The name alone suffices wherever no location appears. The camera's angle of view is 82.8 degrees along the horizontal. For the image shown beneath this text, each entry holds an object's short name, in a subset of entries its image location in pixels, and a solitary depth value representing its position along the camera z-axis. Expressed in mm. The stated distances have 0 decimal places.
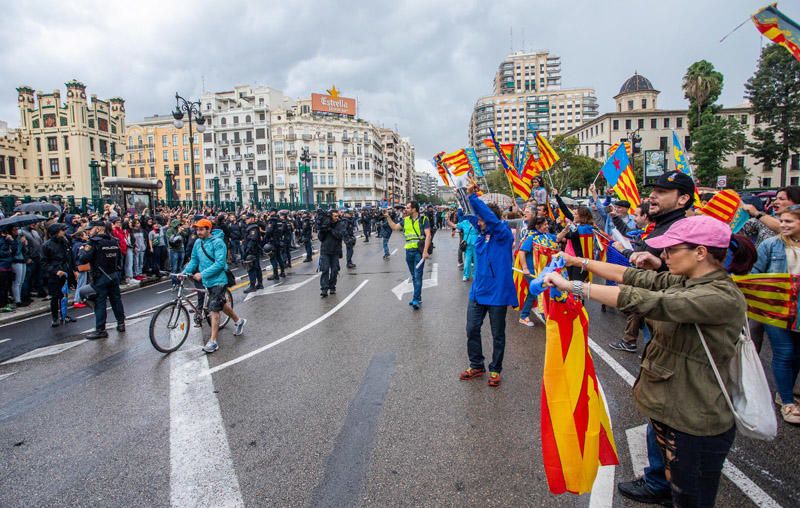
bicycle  6426
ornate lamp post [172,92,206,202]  19562
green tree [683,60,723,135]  49125
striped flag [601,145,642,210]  6746
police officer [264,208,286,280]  13375
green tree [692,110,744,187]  42531
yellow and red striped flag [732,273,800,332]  3633
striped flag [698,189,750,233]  3811
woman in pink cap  2119
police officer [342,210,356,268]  14766
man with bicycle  6799
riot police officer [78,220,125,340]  7527
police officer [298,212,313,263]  17391
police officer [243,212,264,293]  11558
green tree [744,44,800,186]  43438
